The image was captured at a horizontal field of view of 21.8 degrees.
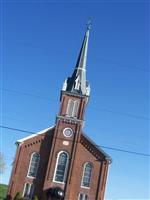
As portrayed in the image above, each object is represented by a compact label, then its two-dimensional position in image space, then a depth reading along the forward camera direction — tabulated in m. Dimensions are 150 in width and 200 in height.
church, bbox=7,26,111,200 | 40.16
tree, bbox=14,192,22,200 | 38.47
